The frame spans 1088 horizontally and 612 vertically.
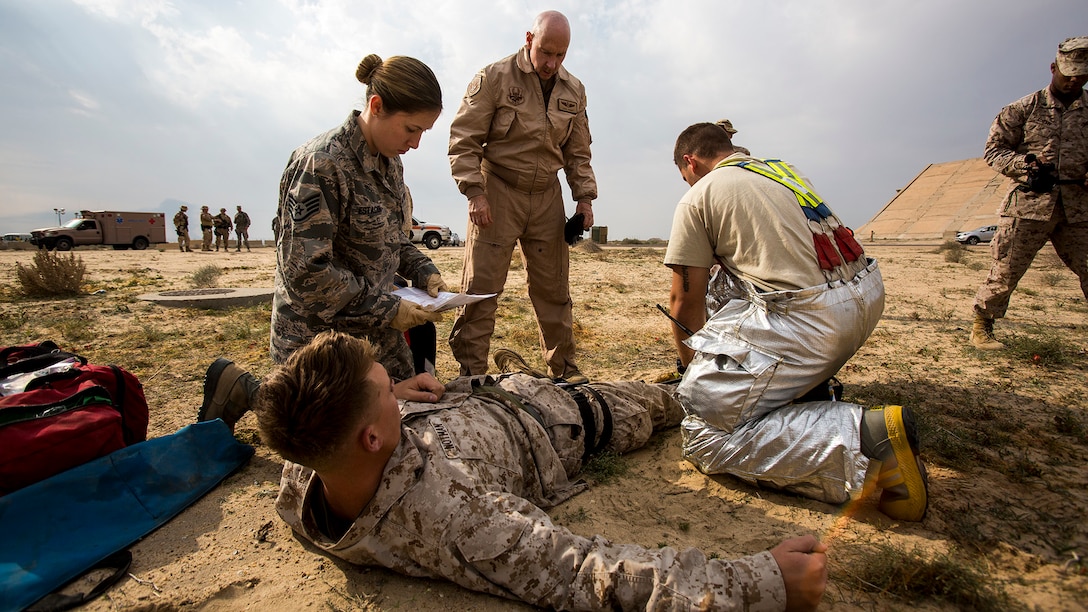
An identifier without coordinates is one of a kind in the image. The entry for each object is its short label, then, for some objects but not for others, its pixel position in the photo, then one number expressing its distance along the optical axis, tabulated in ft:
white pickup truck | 73.72
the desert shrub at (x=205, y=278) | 30.14
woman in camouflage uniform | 7.63
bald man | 11.51
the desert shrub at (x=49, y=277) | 24.49
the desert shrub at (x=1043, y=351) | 12.60
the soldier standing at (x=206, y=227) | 70.49
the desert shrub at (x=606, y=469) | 7.99
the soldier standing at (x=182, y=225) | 66.69
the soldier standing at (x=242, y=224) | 71.00
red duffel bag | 6.47
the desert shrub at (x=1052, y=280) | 26.80
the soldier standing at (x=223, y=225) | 68.23
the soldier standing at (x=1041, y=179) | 13.20
